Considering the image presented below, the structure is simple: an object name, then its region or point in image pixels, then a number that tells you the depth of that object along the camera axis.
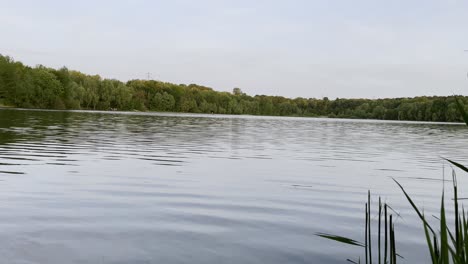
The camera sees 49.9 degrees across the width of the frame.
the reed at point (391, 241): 3.22
